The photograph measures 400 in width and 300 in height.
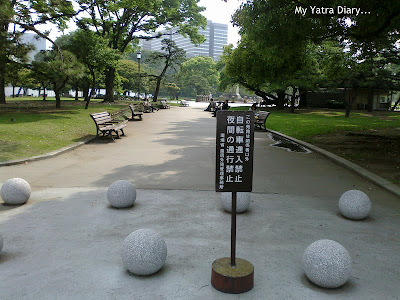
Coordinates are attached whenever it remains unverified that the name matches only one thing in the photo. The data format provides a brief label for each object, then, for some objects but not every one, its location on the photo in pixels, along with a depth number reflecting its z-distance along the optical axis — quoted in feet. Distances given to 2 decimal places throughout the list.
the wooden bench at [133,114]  79.36
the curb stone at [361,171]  25.00
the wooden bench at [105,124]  47.39
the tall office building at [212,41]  543.80
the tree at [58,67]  64.03
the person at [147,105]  111.80
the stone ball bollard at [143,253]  12.89
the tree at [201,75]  266.57
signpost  12.05
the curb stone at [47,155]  31.20
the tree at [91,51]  76.13
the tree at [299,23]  31.83
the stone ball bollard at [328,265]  12.30
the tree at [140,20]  104.27
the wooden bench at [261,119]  65.45
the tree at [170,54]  156.56
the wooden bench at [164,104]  139.98
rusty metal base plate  12.05
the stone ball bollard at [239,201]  20.02
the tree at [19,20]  60.64
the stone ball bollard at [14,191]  20.66
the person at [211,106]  122.74
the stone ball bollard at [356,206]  19.33
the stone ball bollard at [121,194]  20.47
